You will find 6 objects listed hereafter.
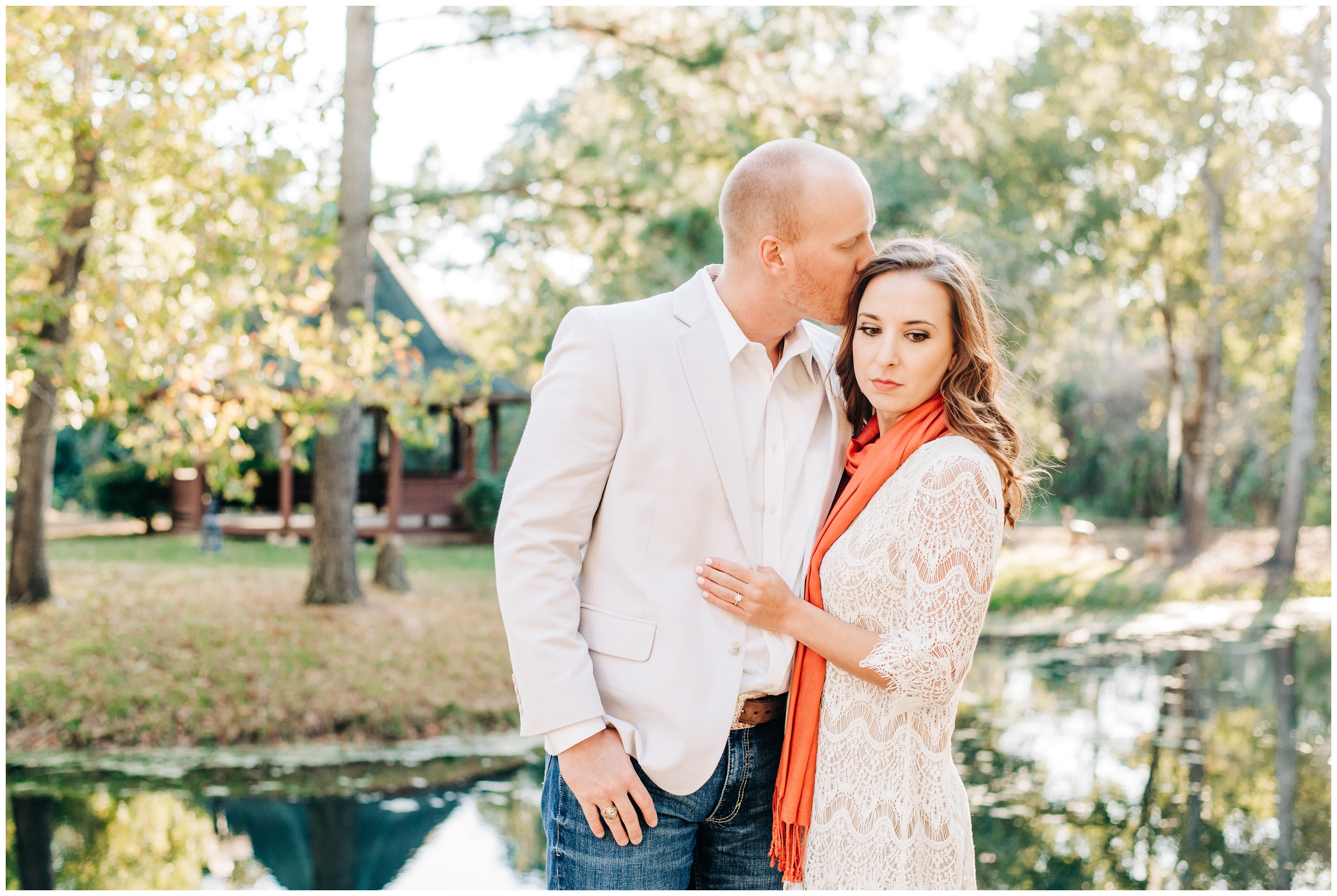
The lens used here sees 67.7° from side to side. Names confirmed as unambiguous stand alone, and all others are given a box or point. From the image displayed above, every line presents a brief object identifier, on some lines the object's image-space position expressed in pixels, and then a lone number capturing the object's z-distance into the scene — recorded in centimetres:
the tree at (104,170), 654
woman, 209
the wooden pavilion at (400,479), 1616
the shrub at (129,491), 1781
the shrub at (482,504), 1664
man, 211
